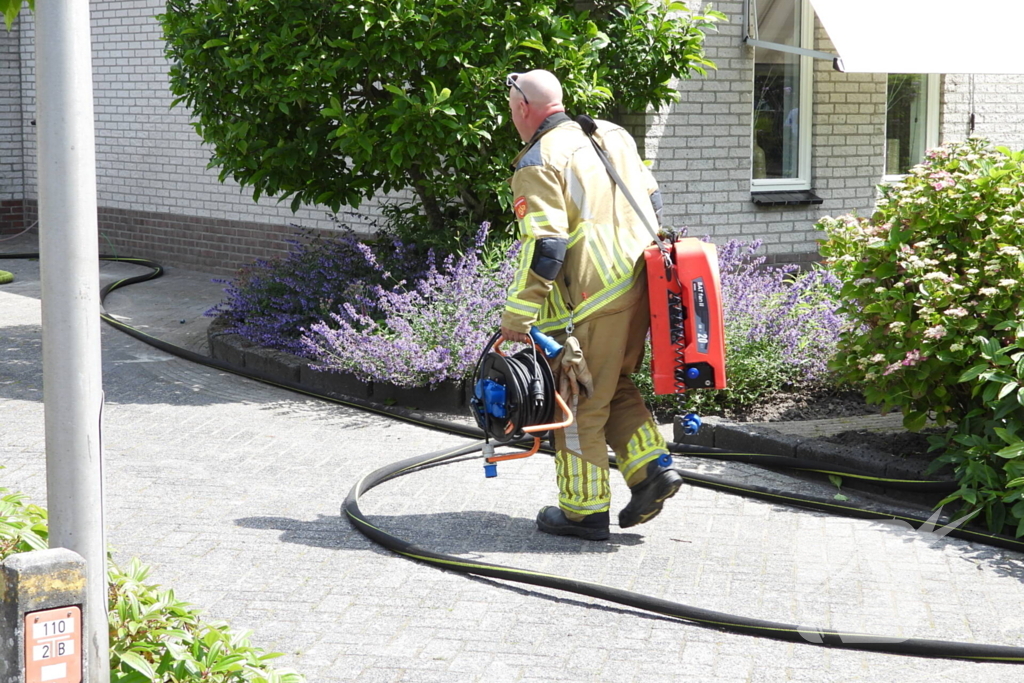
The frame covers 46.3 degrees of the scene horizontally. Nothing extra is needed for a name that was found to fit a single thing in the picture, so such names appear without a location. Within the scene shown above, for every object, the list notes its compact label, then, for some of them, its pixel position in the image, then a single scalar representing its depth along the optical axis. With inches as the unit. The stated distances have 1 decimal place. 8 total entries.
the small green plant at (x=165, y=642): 127.5
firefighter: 194.5
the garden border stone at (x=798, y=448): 231.9
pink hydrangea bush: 207.8
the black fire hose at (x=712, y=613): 158.7
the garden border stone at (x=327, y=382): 298.5
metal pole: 110.0
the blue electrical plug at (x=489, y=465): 204.6
